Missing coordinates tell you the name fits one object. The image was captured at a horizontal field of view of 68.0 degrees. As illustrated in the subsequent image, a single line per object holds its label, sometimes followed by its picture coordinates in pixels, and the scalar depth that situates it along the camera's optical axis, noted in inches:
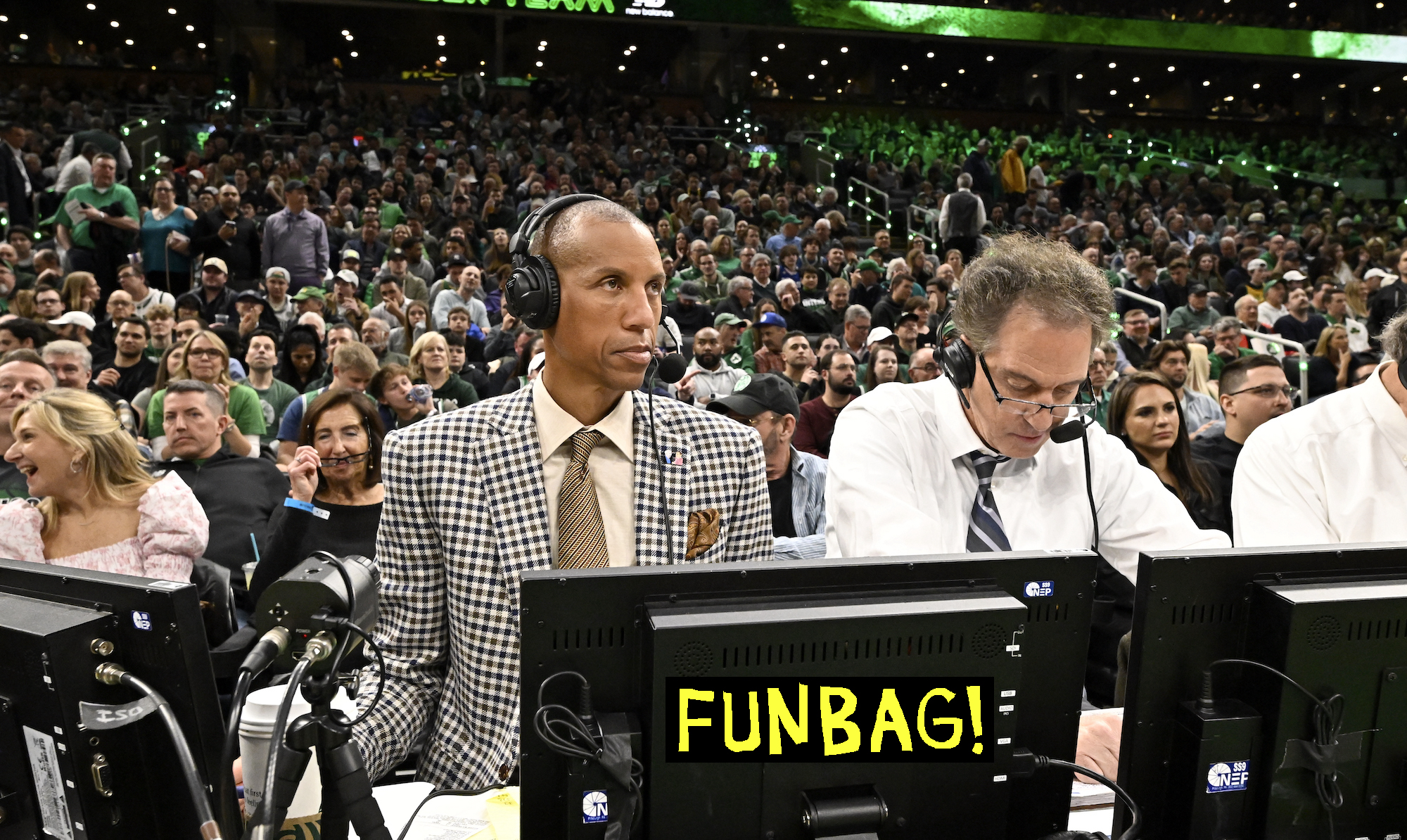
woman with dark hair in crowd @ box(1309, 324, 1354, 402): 283.1
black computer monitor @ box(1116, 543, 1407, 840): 42.6
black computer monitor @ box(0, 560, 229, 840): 42.3
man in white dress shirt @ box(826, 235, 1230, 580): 68.1
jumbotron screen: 751.1
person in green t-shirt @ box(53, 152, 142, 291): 315.9
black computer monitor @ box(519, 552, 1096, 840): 37.8
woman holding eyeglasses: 130.0
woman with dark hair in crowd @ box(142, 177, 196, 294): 330.6
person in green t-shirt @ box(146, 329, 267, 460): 195.6
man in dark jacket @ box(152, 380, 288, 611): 146.1
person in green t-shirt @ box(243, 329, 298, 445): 223.5
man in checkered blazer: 64.1
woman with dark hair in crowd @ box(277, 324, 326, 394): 245.8
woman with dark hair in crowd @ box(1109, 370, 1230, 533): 150.3
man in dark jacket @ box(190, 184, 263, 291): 334.0
